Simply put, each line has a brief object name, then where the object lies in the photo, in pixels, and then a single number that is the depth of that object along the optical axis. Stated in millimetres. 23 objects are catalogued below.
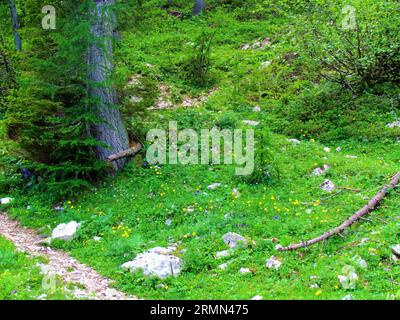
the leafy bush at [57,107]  9977
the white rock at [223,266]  7004
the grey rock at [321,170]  10120
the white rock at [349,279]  5953
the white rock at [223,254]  7309
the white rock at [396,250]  6461
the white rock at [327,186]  9189
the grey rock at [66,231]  8648
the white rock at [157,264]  6926
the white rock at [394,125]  11980
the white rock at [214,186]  9922
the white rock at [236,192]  9452
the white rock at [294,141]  12055
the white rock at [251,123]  13184
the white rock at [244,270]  6809
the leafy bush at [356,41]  12367
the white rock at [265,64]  17009
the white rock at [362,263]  6286
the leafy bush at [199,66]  16453
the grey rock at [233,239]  7543
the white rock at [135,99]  11875
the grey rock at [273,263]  6833
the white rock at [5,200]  10607
